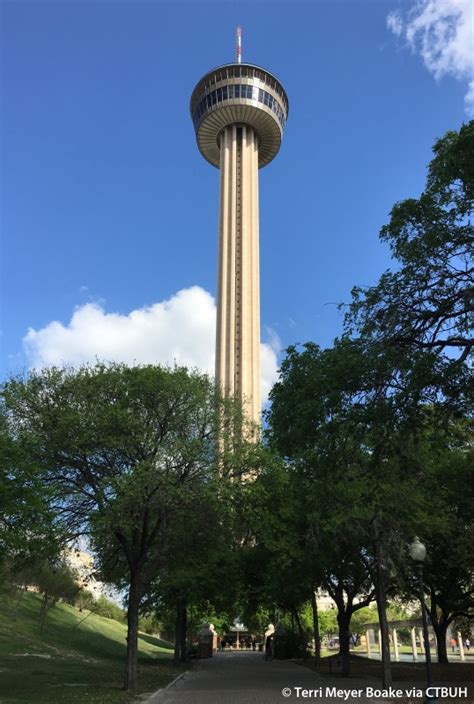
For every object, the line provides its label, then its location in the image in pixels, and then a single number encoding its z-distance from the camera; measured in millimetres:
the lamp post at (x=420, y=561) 14329
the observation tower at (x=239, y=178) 90188
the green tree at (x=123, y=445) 20812
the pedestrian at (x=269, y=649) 42494
